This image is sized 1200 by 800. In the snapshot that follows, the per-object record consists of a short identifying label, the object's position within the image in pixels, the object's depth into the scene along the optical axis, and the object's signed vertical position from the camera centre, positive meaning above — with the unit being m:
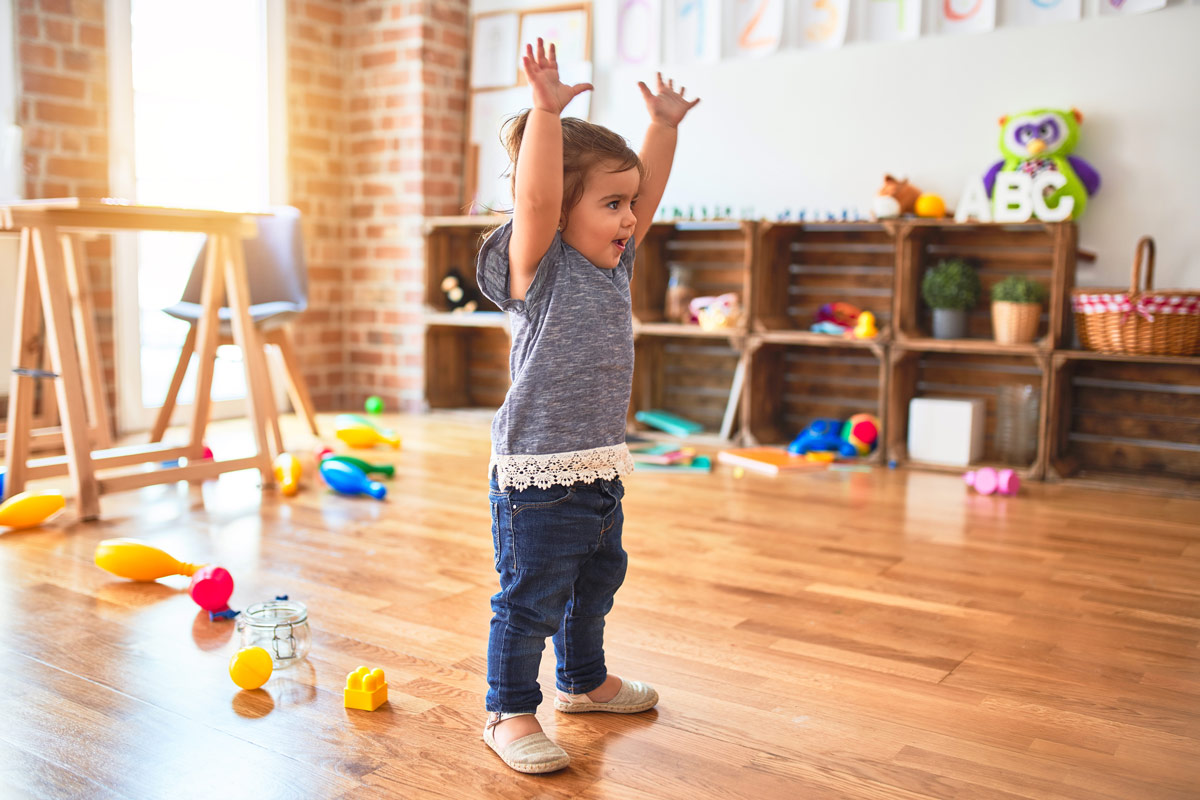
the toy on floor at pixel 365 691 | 1.53 -0.61
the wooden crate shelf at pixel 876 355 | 3.39 -0.29
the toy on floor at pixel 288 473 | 2.96 -0.60
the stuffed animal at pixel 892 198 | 3.57 +0.25
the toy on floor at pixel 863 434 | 3.65 -0.55
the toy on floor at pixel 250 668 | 1.58 -0.60
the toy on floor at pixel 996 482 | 3.09 -0.59
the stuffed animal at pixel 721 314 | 3.85 -0.16
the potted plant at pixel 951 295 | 3.47 -0.07
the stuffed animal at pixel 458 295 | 4.52 -0.13
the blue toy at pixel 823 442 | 3.63 -0.58
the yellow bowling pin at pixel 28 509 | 2.49 -0.59
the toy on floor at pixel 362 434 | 3.68 -0.59
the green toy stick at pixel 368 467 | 3.04 -0.60
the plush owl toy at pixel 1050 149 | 3.35 +0.40
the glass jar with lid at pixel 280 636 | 1.69 -0.59
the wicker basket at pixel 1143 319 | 3.04 -0.12
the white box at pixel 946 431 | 3.45 -0.51
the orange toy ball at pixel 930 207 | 3.57 +0.22
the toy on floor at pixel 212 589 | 1.91 -0.58
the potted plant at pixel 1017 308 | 3.33 -0.10
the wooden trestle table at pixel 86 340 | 2.58 -0.22
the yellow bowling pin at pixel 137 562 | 2.11 -0.60
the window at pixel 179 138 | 4.00 +0.47
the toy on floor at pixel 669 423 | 4.00 -0.58
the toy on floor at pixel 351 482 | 2.92 -0.60
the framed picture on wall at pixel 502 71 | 4.40 +0.81
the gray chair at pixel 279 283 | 3.58 -0.08
